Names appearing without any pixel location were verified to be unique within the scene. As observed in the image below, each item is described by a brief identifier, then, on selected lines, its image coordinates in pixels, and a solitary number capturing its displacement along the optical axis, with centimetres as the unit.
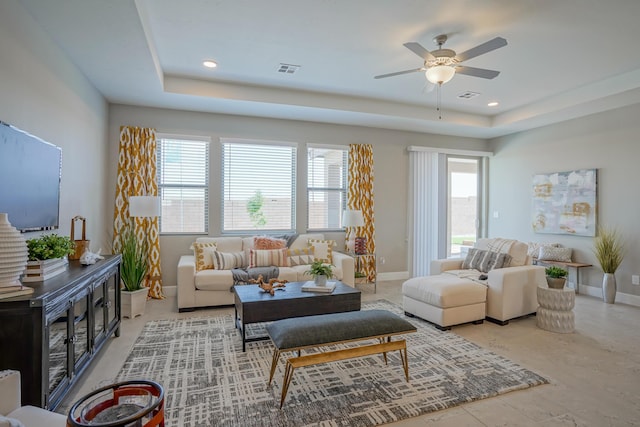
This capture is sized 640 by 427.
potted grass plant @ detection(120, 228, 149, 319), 395
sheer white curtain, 646
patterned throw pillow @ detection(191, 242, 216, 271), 455
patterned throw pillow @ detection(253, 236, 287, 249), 491
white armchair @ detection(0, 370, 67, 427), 135
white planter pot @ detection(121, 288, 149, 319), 394
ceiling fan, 293
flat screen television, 229
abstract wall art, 519
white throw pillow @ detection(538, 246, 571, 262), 535
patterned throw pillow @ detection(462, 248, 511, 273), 414
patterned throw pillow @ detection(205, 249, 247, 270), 455
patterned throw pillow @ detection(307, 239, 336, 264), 521
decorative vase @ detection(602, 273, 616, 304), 471
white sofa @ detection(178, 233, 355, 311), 417
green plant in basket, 216
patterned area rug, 212
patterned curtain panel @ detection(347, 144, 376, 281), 597
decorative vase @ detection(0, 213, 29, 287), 178
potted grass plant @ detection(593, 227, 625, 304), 471
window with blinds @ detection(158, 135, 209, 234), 514
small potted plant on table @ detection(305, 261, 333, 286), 347
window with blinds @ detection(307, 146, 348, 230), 587
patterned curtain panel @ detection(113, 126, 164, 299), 482
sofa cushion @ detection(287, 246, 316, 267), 500
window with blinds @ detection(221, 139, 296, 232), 541
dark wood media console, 169
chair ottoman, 359
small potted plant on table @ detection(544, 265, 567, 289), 365
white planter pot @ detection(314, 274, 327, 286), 349
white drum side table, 356
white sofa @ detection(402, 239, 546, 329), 362
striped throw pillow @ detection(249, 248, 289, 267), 468
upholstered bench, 222
